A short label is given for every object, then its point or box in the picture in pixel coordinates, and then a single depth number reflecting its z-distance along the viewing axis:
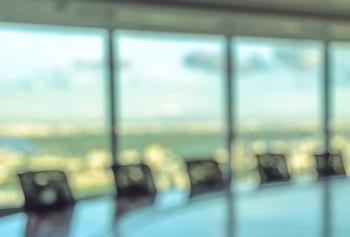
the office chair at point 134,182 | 3.91
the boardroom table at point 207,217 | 2.47
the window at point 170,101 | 5.88
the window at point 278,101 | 6.46
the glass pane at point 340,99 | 6.91
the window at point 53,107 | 5.38
